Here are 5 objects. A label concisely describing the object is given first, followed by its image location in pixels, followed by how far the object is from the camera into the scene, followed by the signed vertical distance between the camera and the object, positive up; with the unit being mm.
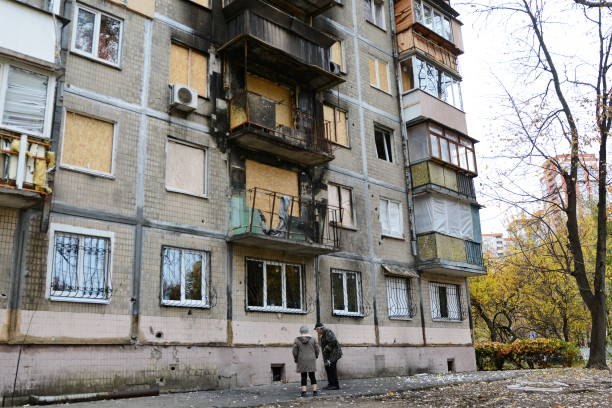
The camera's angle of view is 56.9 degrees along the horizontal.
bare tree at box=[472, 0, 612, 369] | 18281 +5034
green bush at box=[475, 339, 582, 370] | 24812 -729
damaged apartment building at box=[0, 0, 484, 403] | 11961 +4224
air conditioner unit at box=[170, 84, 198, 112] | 15023 +6505
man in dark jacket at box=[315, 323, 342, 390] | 13766 -199
